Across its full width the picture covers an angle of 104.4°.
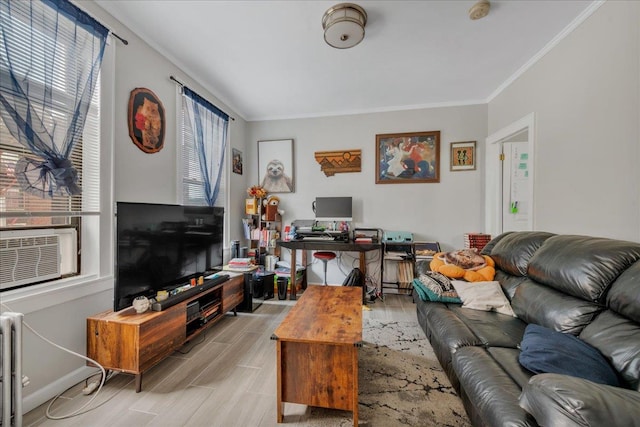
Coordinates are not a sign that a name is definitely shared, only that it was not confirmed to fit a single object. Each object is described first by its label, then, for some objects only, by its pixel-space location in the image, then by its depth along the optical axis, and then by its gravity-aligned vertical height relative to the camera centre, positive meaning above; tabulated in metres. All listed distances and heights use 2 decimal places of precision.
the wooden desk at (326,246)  3.28 -0.48
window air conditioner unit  1.44 -0.29
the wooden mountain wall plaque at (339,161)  3.87 +0.78
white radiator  1.20 -0.79
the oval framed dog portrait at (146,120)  2.13 +0.81
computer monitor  3.73 +0.04
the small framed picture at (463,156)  3.59 +0.80
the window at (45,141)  1.41 +0.45
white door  3.25 +0.33
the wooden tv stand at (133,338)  1.62 -0.88
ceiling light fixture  1.85 +1.43
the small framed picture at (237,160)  3.82 +0.79
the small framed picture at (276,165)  4.05 +0.74
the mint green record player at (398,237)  3.45 -0.37
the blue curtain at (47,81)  1.39 +0.79
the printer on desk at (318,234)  3.53 -0.34
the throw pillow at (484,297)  1.89 -0.68
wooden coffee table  1.36 -0.88
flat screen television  1.71 -0.31
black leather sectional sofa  0.76 -0.59
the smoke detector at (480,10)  1.82 +1.52
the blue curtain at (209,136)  2.85 +0.94
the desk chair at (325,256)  3.43 -0.63
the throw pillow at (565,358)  1.04 -0.66
